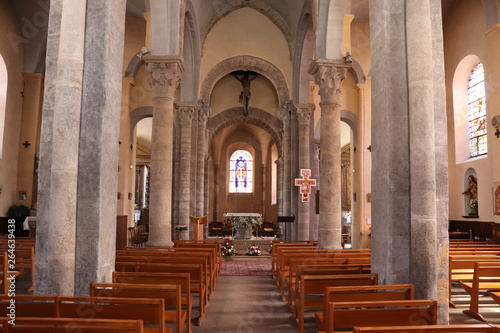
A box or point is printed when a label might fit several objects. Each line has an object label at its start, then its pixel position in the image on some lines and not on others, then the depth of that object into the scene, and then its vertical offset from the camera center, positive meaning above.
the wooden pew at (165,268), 5.83 -0.84
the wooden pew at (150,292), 4.14 -0.90
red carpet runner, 10.38 -1.59
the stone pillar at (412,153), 4.87 +0.70
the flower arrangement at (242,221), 17.80 -0.50
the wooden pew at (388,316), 3.71 -0.96
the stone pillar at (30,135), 13.80 +2.53
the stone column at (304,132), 15.28 +2.90
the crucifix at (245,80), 21.59 +6.81
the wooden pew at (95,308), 3.58 -0.90
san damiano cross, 13.58 +0.92
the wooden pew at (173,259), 6.58 -0.81
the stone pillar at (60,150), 4.76 +0.70
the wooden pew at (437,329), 2.71 -0.79
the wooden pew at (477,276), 6.00 -0.96
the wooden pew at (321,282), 5.00 -0.90
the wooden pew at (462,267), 6.80 -0.94
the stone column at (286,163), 16.66 +1.92
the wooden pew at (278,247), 9.14 -0.83
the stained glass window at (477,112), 13.10 +3.20
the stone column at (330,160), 10.14 +1.26
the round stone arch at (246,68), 17.19 +5.88
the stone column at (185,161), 15.07 +1.80
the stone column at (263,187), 29.73 +1.65
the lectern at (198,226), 14.16 -0.59
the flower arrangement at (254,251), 13.09 -1.33
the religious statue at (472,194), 12.81 +0.51
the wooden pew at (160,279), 4.90 -0.86
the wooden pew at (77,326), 2.84 -0.81
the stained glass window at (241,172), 31.11 +2.87
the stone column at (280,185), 20.51 +1.39
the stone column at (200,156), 17.45 +2.48
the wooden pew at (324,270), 5.63 -0.84
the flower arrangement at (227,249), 12.48 -1.20
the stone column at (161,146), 9.75 +1.53
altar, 17.97 -0.68
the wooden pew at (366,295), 4.28 -0.91
